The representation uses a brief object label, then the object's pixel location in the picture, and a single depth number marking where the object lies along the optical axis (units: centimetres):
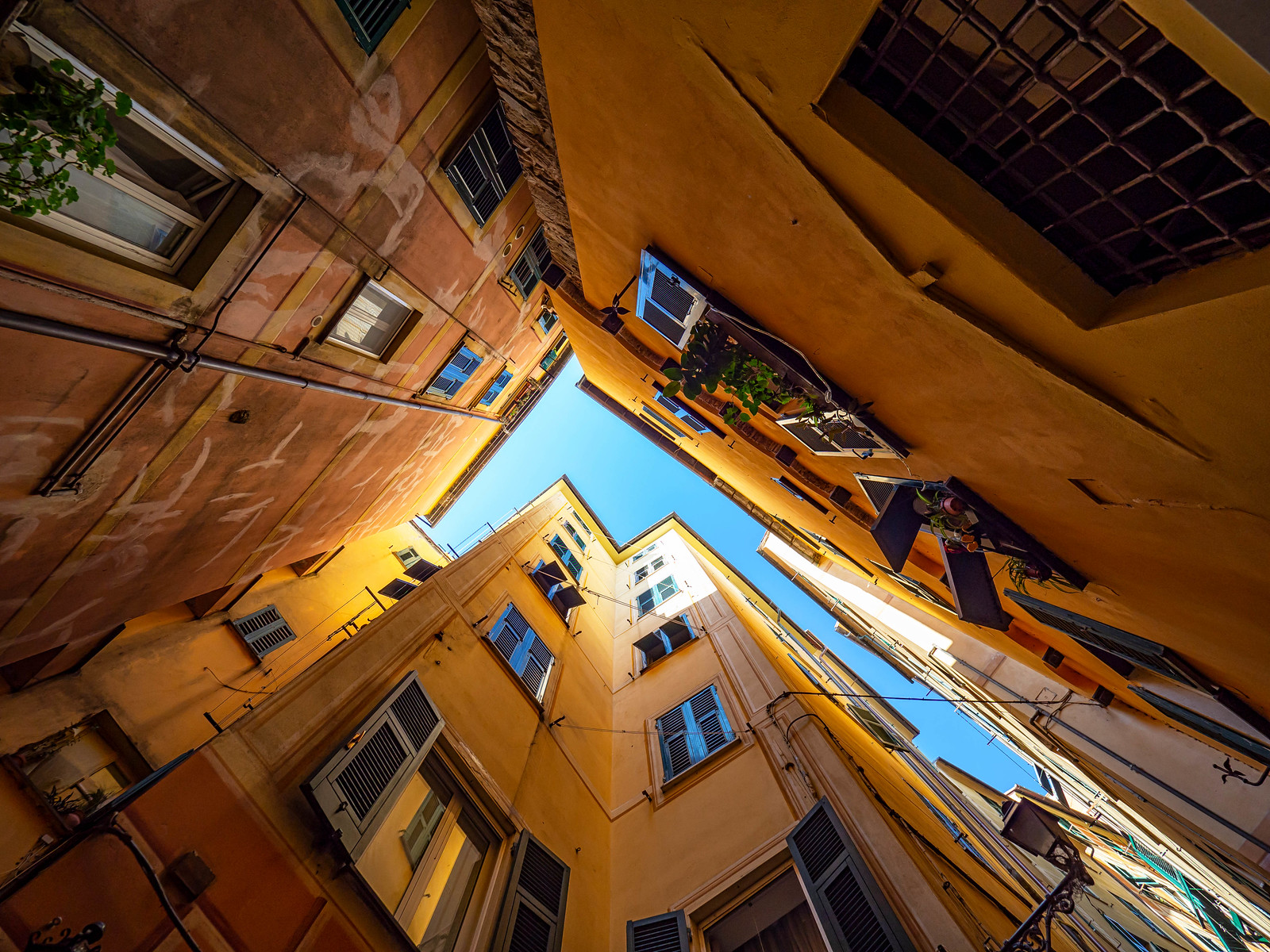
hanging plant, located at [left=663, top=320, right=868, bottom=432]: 518
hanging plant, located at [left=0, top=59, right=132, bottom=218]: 267
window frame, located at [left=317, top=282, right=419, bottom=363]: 585
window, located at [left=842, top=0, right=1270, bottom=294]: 207
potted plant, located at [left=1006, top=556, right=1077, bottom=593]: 514
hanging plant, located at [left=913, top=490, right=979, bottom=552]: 493
